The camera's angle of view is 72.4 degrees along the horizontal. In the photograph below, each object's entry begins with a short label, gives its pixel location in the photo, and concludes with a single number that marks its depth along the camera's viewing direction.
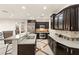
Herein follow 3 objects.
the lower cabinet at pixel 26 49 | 1.45
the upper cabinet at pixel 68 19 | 1.37
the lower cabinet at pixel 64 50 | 1.17
